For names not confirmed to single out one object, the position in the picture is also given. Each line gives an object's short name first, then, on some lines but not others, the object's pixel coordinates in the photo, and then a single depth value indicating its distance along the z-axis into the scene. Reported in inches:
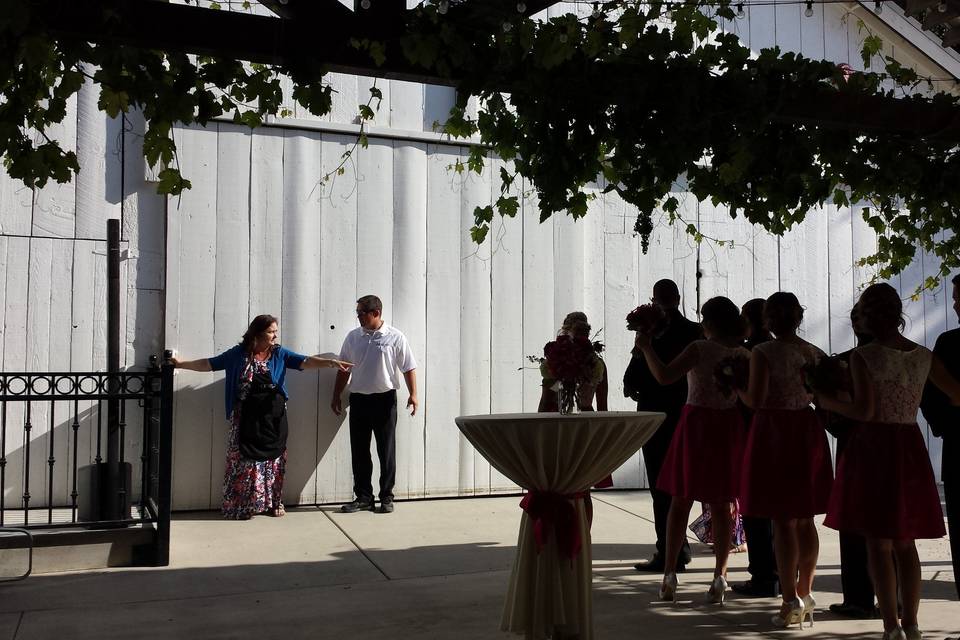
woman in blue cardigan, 287.4
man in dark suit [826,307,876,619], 184.9
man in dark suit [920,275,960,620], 167.8
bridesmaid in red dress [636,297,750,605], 191.6
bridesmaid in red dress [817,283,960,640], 157.1
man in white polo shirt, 303.7
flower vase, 170.1
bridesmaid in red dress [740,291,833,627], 176.4
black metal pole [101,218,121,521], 248.1
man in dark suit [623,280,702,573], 215.9
